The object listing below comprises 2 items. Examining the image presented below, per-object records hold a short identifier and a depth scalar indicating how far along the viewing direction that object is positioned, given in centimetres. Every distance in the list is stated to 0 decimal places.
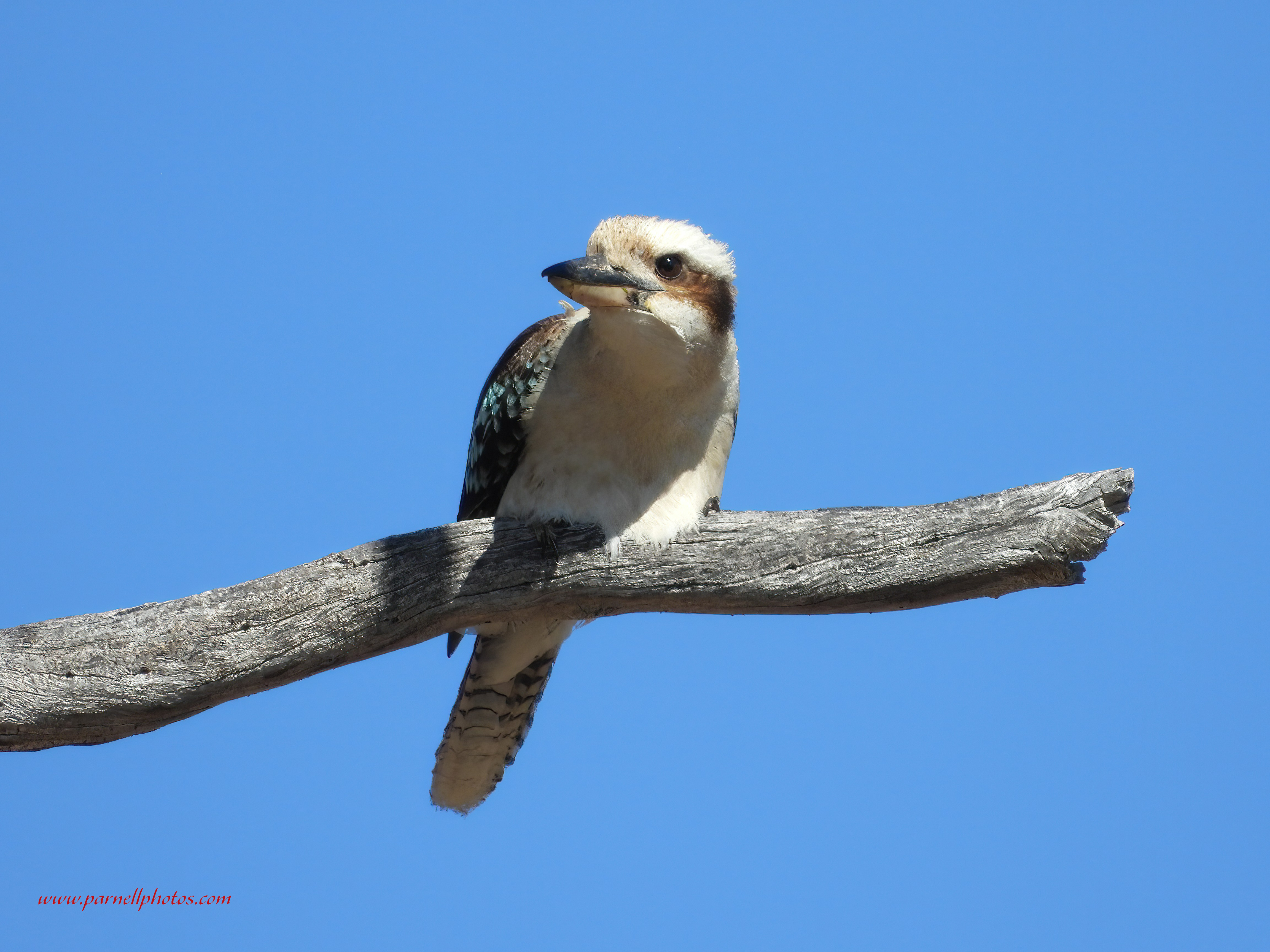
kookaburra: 689
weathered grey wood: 648
